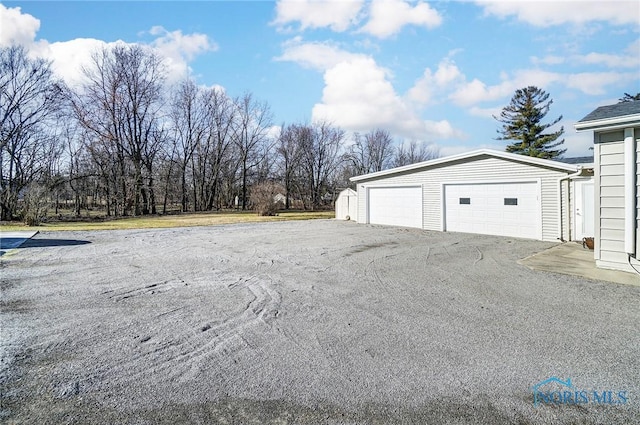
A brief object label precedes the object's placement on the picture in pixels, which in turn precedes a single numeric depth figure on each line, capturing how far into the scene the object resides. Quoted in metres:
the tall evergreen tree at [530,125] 30.03
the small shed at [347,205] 19.27
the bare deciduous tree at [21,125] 19.45
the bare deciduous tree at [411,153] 43.37
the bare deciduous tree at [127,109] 25.38
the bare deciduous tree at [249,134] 34.20
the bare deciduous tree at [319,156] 37.44
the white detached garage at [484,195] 10.39
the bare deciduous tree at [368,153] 39.84
